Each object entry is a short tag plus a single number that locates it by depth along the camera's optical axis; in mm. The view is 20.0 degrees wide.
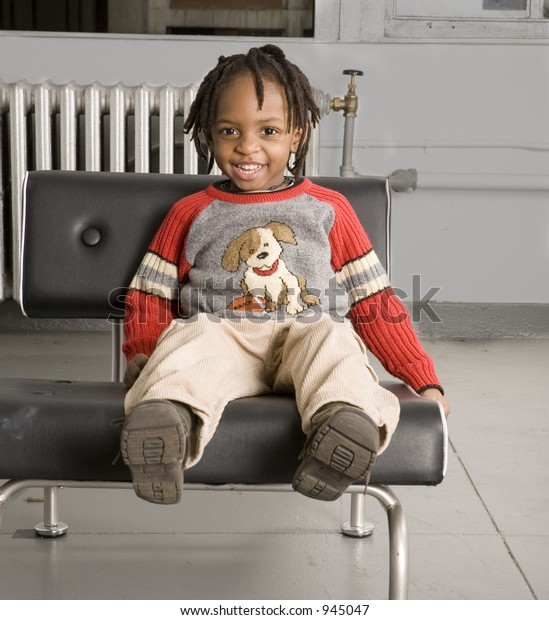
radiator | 3381
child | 1903
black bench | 1795
